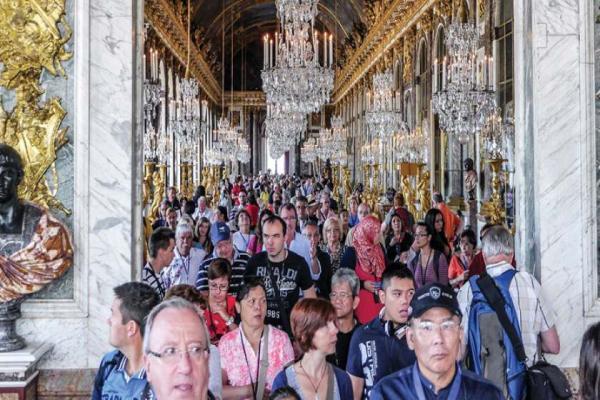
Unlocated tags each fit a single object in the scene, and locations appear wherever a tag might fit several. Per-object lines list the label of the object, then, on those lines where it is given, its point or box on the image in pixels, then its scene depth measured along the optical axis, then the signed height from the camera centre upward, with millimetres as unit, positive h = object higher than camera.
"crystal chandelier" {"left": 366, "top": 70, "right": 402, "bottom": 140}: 16234 +2196
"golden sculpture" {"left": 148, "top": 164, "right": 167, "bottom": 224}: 11966 +226
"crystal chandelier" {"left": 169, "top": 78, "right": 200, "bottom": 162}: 17445 +2243
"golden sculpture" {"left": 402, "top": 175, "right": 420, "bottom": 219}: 16250 +256
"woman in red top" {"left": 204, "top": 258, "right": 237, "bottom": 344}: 5211 -689
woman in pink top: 4059 -794
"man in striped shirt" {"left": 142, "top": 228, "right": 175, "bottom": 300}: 6188 -381
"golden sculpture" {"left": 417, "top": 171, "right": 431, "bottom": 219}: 15141 +278
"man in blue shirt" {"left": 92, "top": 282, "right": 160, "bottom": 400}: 3441 -626
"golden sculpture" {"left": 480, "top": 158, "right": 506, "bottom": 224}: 10039 +70
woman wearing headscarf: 6699 -458
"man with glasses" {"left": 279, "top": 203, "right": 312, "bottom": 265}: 7511 -318
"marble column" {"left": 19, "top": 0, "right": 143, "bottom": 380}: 5172 +154
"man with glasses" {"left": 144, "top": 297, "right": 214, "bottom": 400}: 2430 -484
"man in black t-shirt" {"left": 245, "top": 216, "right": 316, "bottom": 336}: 5598 -506
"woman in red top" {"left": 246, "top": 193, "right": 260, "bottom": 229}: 12935 -48
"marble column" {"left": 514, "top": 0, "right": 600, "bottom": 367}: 5285 +323
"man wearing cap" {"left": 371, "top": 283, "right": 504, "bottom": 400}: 2969 -634
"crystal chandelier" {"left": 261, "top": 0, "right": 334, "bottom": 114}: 11859 +2268
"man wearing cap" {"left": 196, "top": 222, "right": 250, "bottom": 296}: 6359 -494
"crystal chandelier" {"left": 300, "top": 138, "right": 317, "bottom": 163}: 34938 +2736
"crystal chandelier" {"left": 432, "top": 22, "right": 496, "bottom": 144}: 10414 +1686
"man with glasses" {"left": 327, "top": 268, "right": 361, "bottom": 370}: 4727 -643
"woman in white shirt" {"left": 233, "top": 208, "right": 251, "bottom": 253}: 9297 -320
